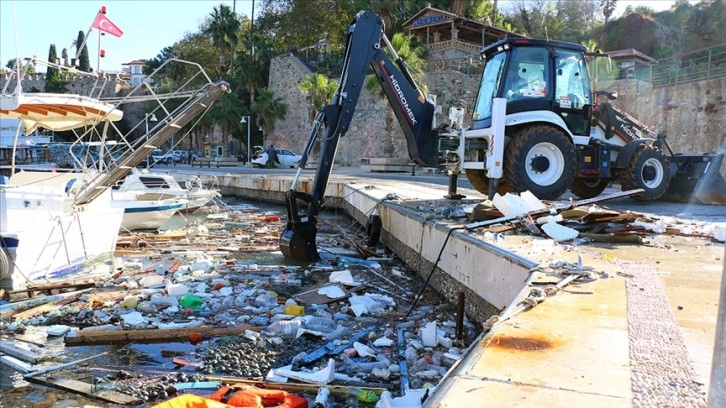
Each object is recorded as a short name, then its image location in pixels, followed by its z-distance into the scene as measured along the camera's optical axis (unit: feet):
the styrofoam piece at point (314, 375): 15.25
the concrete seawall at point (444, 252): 17.22
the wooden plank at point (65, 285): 25.79
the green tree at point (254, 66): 155.33
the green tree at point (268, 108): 141.28
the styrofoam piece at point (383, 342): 18.42
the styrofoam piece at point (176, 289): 25.36
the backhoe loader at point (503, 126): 29.86
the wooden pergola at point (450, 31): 130.62
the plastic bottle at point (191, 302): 23.82
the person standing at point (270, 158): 118.52
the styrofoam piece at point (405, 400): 11.53
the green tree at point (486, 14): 148.77
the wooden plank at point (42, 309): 23.03
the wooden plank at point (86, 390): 14.97
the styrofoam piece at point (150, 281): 27.71
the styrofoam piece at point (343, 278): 27.04
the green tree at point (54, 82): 177.66
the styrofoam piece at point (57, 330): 20.81
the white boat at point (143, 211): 46.21
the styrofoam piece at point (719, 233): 20.79
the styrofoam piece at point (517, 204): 23.88
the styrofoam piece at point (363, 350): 17.44
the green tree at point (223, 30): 160.86
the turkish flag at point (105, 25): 32.93
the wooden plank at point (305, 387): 14.75
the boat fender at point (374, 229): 36.60
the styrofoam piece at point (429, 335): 17.99
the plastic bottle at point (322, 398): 13.80
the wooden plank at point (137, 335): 19.80
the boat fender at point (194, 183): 60.45
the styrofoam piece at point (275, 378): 15.60
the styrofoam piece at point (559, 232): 20.70
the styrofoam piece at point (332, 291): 24.58
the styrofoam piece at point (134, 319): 21.53
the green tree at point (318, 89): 123.85
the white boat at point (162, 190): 52.24
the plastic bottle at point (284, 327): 19.97
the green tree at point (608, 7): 157.38
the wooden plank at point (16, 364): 17.49
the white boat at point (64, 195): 26.48
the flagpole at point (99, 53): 33.44
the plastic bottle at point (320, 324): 20.34
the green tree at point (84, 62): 183.51
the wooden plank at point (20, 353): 18.24
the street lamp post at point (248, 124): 144.03
